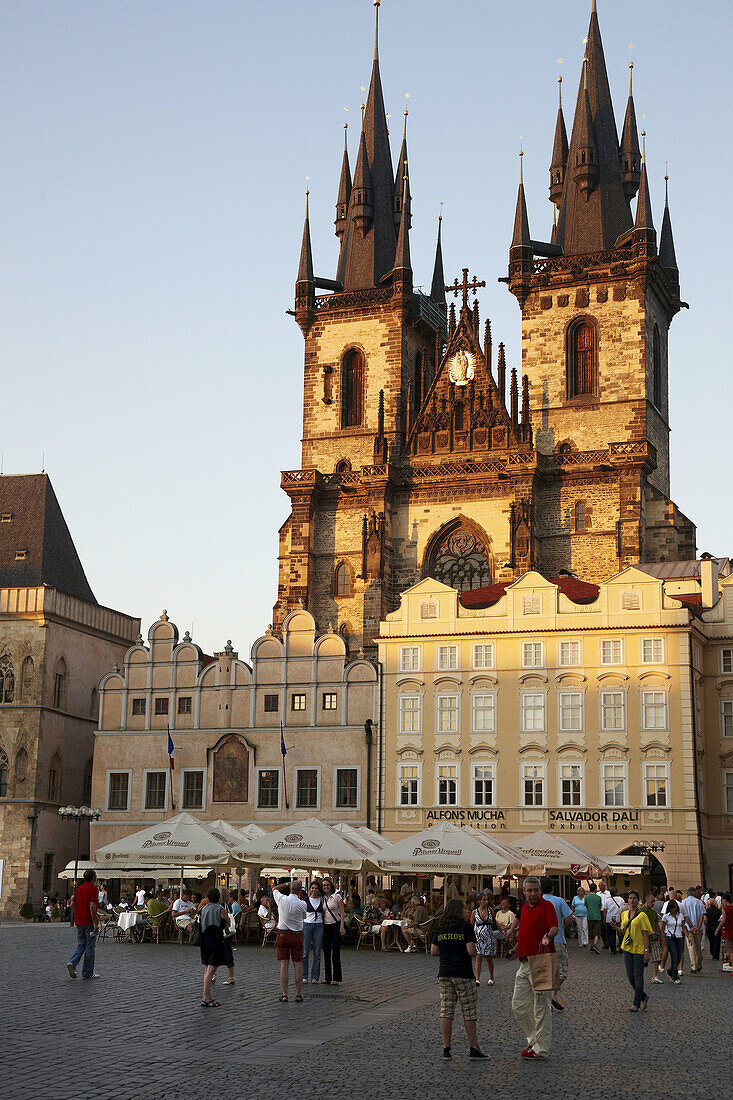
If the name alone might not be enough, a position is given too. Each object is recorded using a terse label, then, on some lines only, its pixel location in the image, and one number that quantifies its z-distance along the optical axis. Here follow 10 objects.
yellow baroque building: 45.34
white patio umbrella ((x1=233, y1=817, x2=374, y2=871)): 28.88
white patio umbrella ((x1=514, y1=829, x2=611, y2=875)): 33.66
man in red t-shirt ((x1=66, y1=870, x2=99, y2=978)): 20.39
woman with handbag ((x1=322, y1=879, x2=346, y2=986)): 20.89
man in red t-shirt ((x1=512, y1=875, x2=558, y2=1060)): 13.40
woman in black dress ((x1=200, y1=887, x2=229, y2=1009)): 17.47
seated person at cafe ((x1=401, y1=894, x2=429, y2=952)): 31.14
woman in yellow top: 18.02
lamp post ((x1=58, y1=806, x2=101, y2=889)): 48.03
